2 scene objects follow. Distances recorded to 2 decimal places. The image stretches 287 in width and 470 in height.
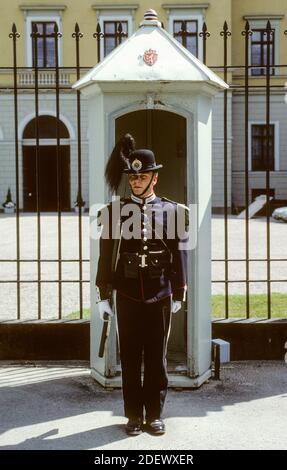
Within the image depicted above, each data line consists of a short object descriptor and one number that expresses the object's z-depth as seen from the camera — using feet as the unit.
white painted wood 16.51
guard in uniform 14.48
